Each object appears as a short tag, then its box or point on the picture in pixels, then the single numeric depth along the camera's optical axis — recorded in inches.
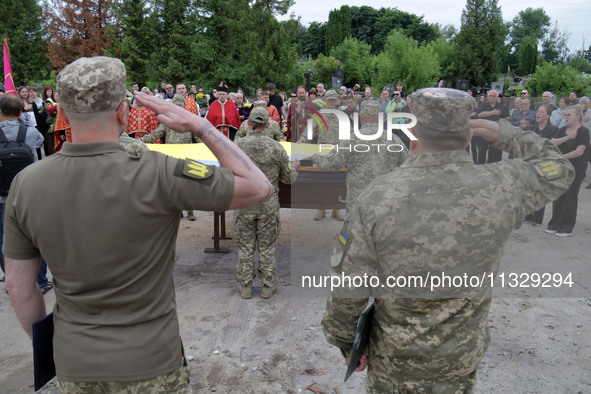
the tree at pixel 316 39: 2162.9
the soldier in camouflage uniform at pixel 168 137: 247.9
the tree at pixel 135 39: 923.4
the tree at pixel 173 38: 898.7
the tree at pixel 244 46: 808.9
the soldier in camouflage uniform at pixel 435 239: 65.0
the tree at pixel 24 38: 1044.5
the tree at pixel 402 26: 2127.2
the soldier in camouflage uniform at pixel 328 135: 289.1
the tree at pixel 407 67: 949.8
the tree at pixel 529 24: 2957.7
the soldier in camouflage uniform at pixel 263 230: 174.6
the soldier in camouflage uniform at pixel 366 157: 176.9
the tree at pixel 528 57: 1658.5
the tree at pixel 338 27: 1806.1
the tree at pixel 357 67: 1225.4
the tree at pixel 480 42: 1291.8
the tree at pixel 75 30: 1026.7
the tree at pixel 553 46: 1772.9
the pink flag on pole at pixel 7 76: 273.4
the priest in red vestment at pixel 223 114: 338.0
